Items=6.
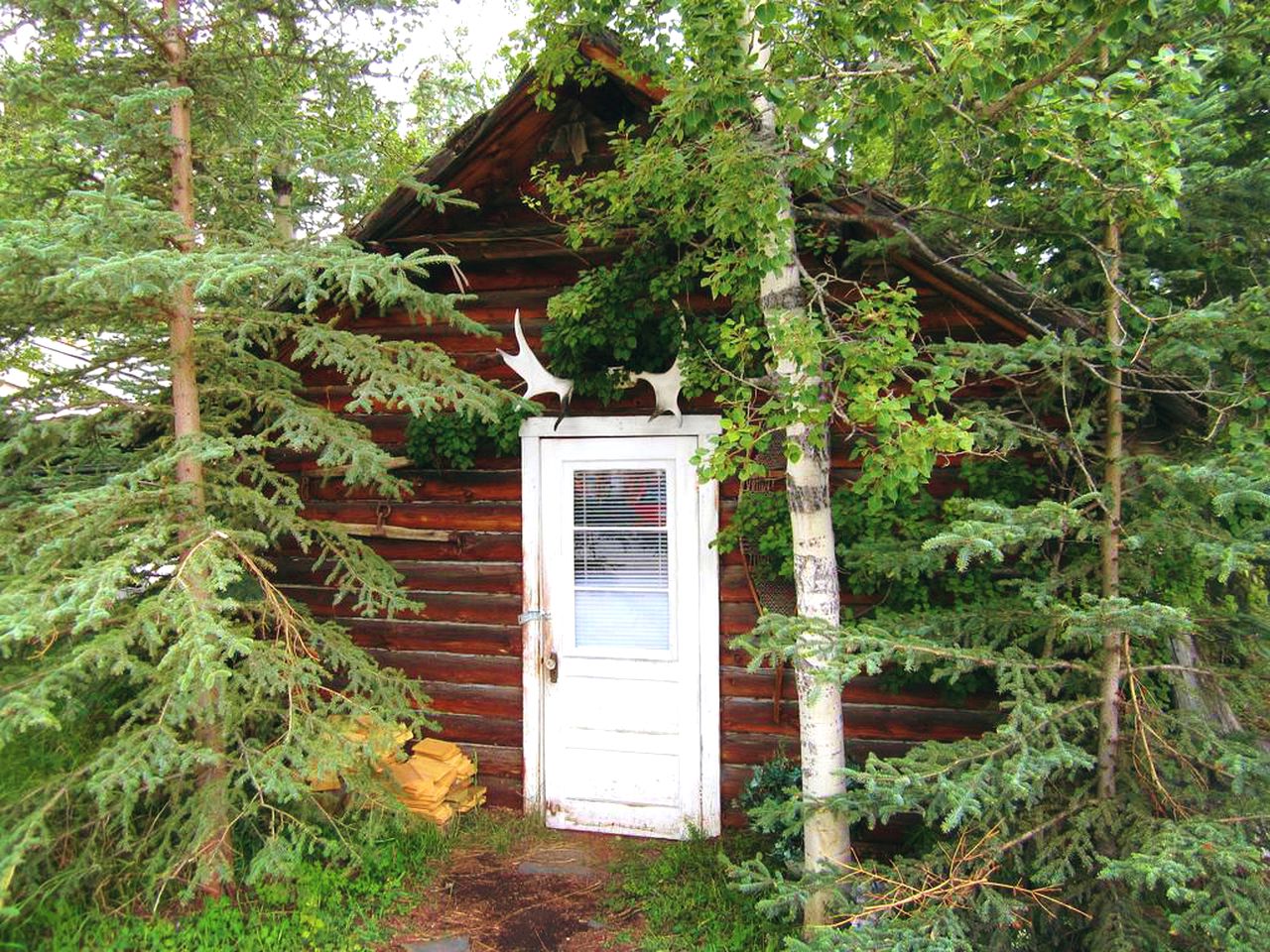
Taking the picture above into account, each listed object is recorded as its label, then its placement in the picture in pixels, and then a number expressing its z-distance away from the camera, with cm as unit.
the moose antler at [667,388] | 412
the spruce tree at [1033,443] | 243
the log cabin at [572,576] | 421
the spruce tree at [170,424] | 288
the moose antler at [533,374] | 432
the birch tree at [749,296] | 263
